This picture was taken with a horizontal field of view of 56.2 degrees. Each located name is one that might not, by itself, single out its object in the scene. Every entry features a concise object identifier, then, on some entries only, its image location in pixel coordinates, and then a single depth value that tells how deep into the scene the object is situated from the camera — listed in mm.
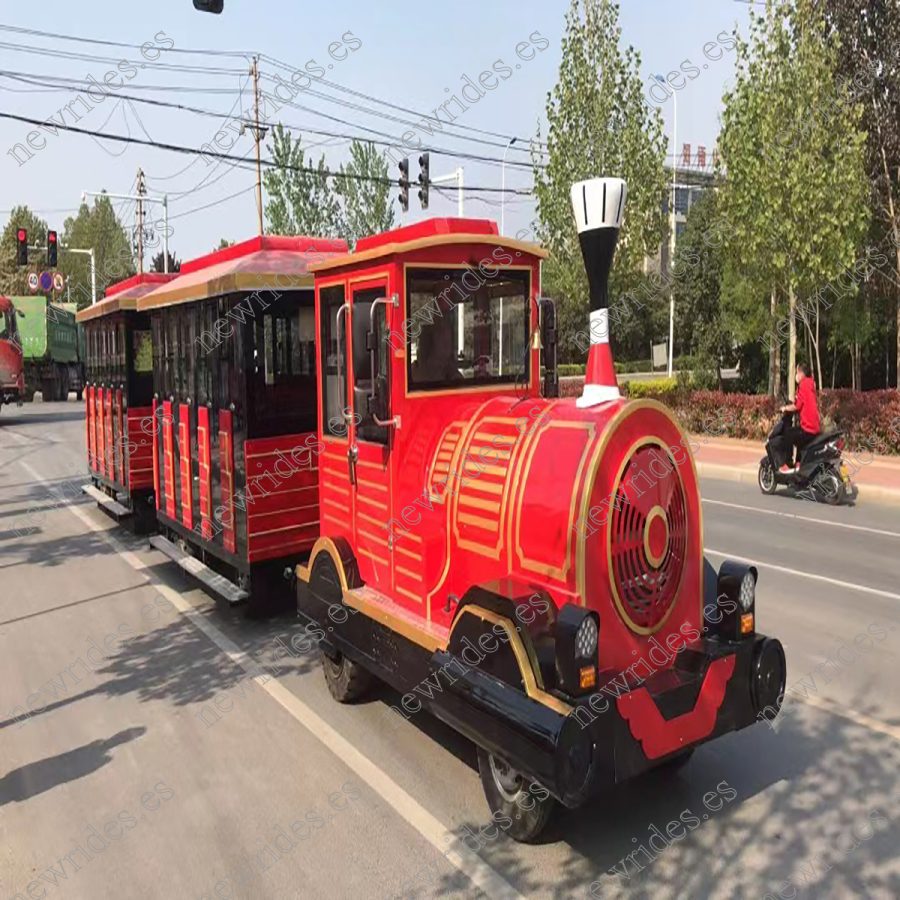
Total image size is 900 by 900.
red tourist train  3494
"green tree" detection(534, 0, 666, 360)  18297
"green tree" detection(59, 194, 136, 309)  57647
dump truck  34312
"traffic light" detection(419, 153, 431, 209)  18875
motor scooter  11555
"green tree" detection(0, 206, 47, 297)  57250
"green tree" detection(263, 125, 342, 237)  24969
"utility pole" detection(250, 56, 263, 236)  24766
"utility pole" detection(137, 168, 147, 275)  36512
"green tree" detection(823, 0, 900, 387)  17094
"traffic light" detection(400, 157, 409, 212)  18859
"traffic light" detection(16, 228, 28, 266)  22781
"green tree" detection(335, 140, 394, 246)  24938
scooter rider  11367
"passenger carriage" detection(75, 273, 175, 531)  9977
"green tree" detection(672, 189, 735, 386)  26781
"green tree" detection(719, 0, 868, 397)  14478
